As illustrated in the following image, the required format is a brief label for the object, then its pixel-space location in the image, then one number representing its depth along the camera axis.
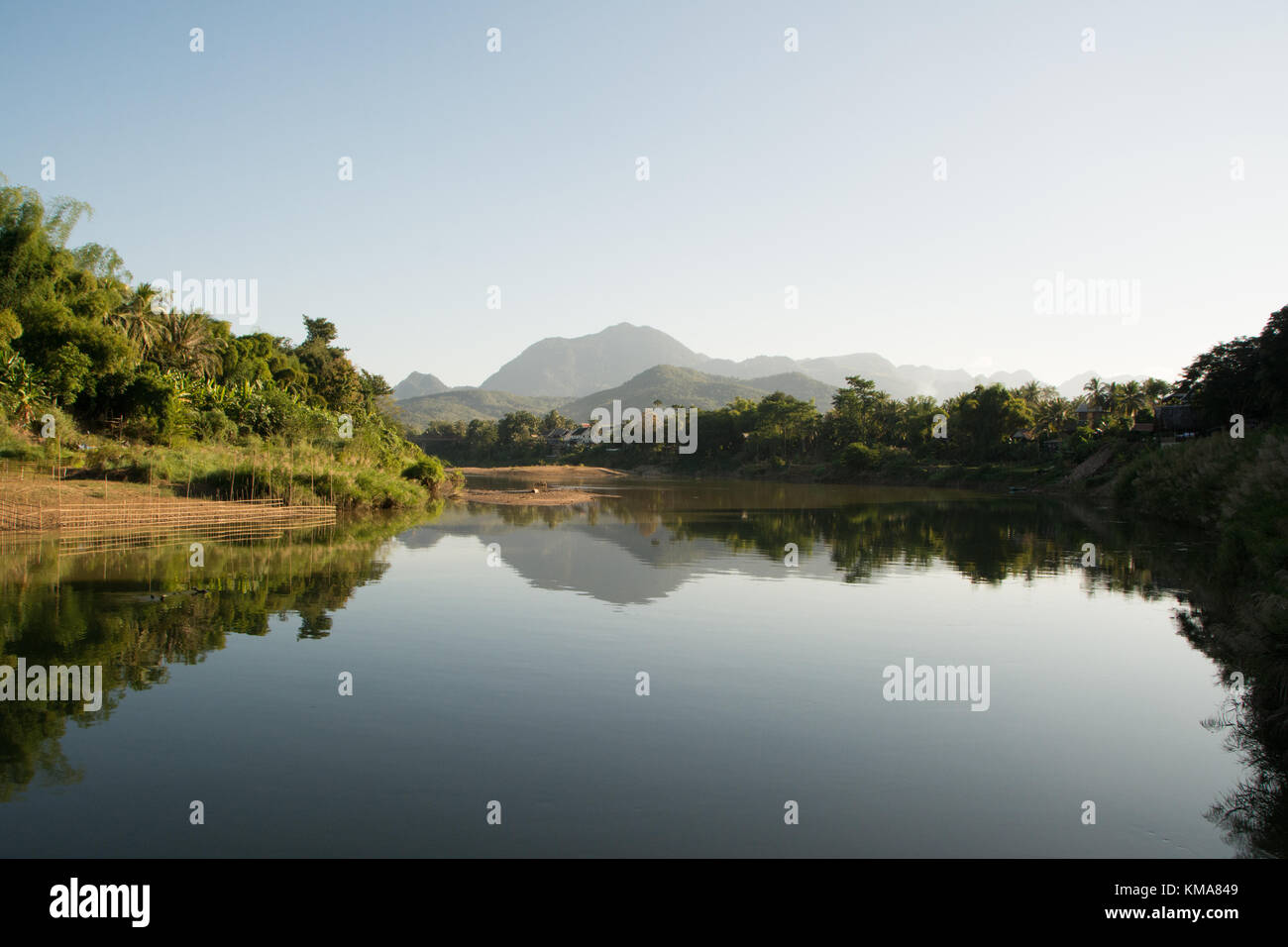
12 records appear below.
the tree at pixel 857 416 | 86.50
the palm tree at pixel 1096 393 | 76.50
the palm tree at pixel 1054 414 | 77.56
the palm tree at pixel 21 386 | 30.88
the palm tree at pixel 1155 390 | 72.62
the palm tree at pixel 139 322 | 43.24
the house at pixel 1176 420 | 51.91
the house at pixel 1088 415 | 72.50
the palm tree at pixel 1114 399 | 74.12
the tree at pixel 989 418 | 73.25
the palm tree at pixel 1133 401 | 72.69
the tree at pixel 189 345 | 46.53
